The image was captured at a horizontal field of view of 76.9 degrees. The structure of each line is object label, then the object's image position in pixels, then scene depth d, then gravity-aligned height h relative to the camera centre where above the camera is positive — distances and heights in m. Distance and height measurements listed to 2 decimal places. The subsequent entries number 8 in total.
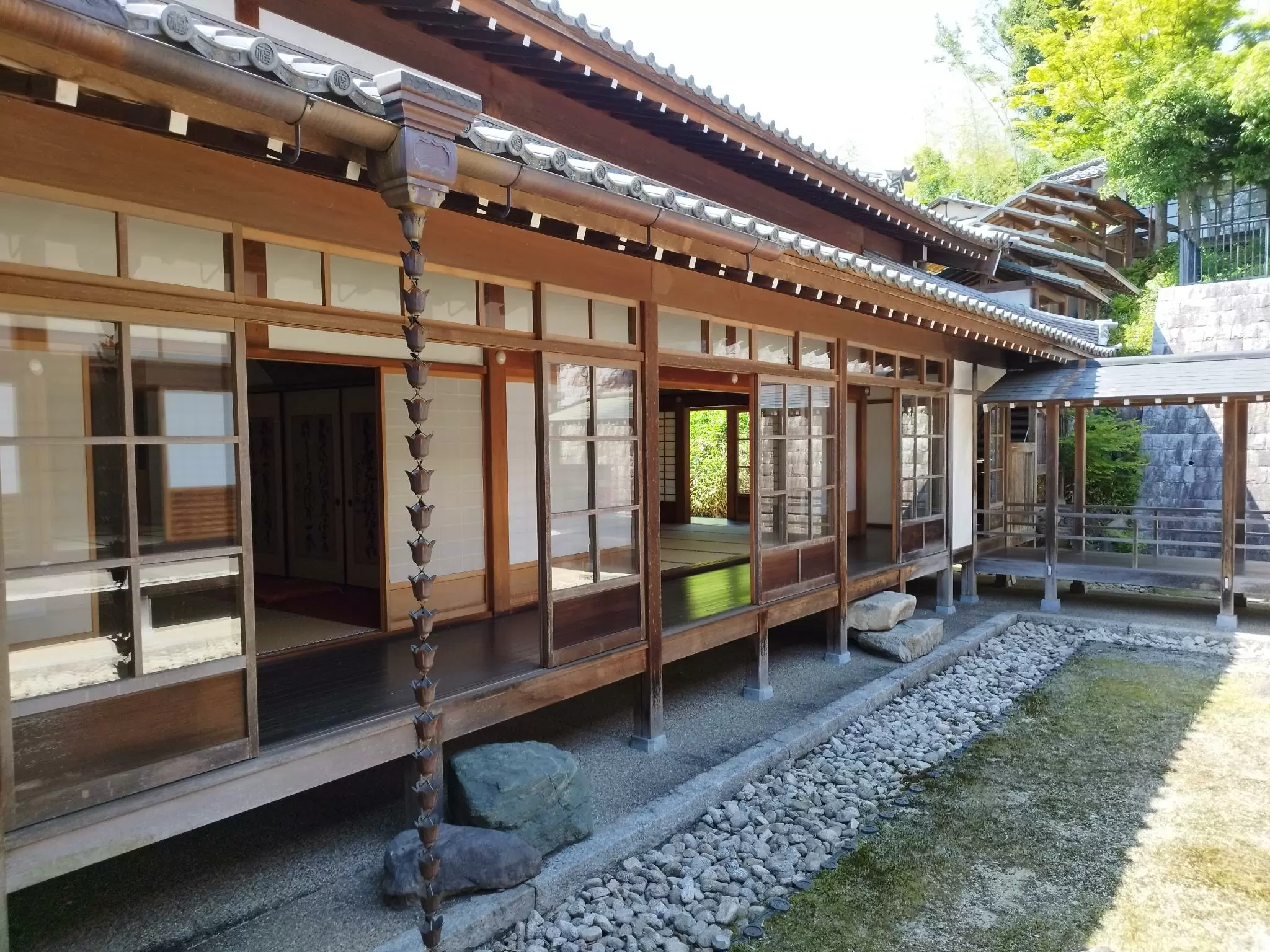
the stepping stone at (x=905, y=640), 7.27 -1.73
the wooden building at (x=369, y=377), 2.66 +0.49
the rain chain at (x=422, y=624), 2.78 -0.58
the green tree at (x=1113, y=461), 13.55 -0.18
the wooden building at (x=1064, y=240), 13.19 +4.64
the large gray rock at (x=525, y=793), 3.74 -1.60
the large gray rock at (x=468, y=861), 3.39 -1.75
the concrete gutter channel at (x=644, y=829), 3.34 -1.91
